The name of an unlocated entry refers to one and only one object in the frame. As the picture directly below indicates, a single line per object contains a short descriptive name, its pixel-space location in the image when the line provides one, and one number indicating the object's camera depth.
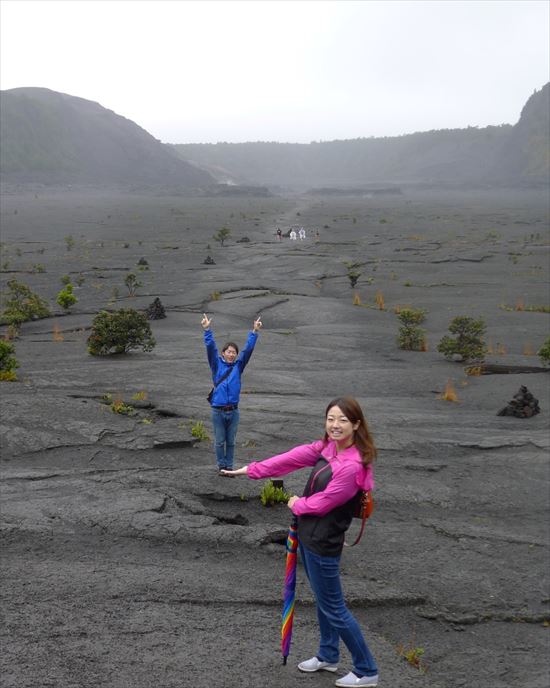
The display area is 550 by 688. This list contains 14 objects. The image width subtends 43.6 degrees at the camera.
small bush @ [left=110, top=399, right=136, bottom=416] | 12.61
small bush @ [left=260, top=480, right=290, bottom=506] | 9.30
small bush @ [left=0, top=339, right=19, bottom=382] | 14.97
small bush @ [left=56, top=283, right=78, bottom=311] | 28.33
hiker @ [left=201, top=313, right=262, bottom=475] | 8.91
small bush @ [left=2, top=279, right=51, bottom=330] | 25.22
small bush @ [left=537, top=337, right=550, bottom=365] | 19.31
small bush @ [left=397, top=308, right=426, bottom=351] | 22.67
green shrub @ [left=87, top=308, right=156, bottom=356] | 18.80
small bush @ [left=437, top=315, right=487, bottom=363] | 20.36
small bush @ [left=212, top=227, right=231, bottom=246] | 56.63
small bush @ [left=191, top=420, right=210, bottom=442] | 11.61
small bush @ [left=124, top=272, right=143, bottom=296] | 32.82
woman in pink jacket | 4.88
